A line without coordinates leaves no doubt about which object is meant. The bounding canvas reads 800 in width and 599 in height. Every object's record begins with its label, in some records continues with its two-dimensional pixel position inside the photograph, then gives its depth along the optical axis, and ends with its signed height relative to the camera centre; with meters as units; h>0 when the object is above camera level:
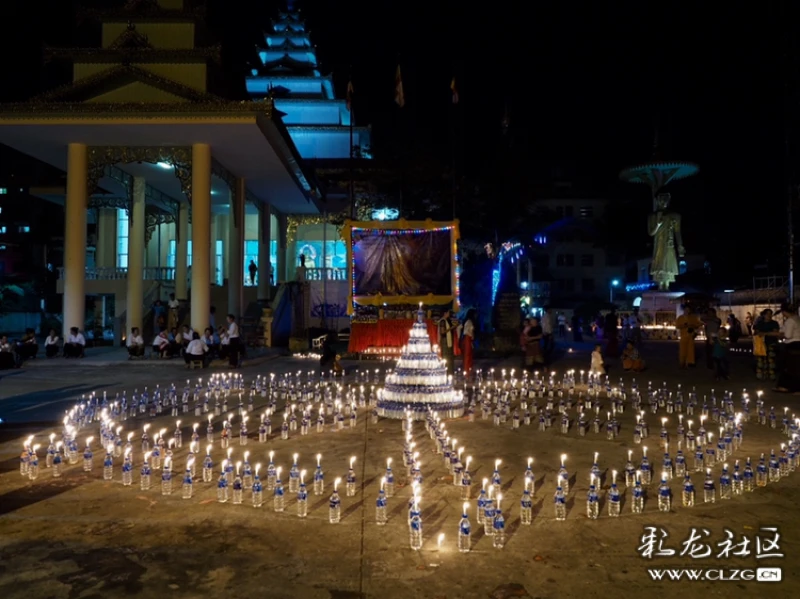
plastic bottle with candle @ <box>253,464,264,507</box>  6.21 -1.96
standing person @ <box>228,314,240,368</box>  19.44 -1.37
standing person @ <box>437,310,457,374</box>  16.81 -1.08
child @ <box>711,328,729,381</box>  16.11 -1.48
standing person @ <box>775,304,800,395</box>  13.66 -1.23
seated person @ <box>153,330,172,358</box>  21.22 -1.58
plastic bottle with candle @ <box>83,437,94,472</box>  7.53 -1.94
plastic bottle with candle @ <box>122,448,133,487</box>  6.97 -1.95
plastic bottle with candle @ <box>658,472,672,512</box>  6.03 -1.95
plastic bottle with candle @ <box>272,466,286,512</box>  6.08 -1.96
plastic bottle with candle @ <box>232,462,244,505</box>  6.27 -1.94
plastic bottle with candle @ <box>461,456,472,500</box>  6.43 -1.97
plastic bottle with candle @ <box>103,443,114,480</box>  7.16 -1.95
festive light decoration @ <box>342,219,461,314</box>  23.95 +2.60
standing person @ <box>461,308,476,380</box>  17.52 -1.35
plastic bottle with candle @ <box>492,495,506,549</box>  5.18 -1.97
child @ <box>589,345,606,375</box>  15.72 -1.60
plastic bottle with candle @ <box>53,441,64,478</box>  7.60 -2.03
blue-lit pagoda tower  44.69 +15.57
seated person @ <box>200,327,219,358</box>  20.52 -1.41
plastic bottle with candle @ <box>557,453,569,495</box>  6.17 -1.84
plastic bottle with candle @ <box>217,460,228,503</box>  6.33 -1.94
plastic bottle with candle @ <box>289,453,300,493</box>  6.56 -1.93
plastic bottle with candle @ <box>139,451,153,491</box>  6.80 -1.96
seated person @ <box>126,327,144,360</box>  20.66 -1.53
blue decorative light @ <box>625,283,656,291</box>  41.36 +0.91
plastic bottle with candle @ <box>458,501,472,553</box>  5.04 -1.92
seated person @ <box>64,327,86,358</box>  20.86 -1.49
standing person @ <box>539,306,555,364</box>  21.02 -1.28
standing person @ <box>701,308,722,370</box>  16.89 -0.73
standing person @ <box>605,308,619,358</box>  20.95 -1.15
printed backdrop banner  24.17 +1.46
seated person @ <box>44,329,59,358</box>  21.22 -1.58
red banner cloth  23.19 -1.29
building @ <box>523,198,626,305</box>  60.44 +3.31
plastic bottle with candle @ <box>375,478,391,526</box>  5.70 -1.95
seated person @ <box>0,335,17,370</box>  18.86 -1.71
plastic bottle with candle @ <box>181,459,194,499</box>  6.51 -1.96
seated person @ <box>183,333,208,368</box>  19.08 -1.59
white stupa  11.02 -1.58
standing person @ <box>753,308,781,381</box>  16.00 -1.20
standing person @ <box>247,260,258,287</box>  32.72 +1.57
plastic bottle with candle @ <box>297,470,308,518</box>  5.93 -1.96
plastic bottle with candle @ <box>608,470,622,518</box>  5.90 -1.96
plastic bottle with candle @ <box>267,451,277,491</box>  6.75 -1.94
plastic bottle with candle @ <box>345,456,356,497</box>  6.55 -1.95
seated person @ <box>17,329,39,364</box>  20.28 -1.55
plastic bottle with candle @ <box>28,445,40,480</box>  7.26 -1.96
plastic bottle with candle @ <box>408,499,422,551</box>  5.12 -1.93
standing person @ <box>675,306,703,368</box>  18.39 -1.06
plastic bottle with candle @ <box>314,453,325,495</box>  6.61 -1.96
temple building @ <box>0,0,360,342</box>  20.83 +5.69
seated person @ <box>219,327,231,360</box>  19.77 -1.48
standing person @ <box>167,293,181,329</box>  25.39 -0.51
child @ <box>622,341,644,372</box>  17.85 -1.76
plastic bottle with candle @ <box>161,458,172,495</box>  6.62 -1.94
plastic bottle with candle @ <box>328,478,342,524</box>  5.73 -1.95
